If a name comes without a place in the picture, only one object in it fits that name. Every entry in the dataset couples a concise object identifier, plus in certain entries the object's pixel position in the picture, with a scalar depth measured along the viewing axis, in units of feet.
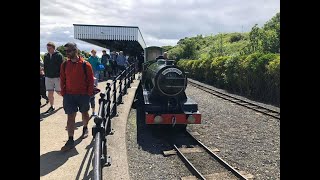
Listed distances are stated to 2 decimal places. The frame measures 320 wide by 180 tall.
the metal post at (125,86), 30.51
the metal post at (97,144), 6.05
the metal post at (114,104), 20.37
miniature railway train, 19.51
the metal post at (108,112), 15.38
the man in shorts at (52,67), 17.64
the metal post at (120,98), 26.16
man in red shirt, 12.98
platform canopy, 67.35
